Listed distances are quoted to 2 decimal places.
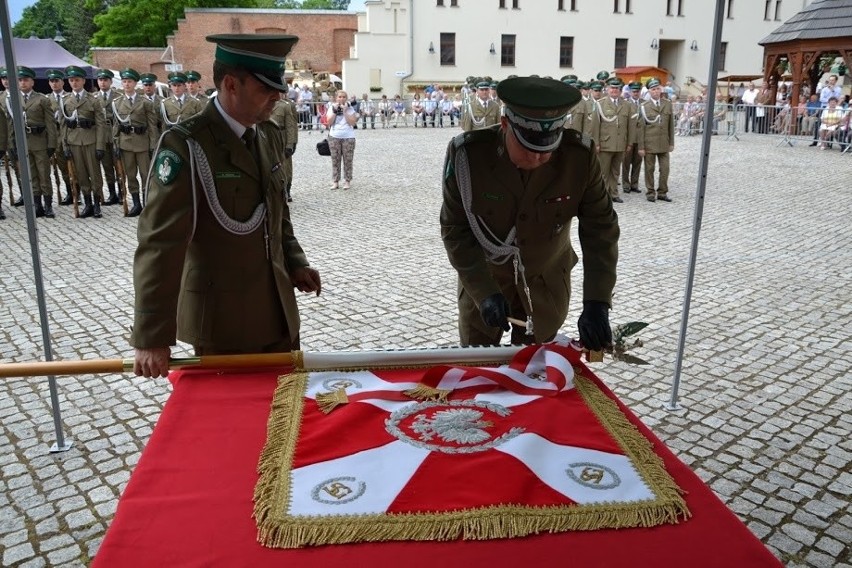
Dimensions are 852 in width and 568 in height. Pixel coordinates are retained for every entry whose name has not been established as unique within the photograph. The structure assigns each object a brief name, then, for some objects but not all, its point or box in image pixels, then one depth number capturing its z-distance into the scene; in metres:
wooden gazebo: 22.09
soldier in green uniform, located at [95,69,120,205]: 10.72
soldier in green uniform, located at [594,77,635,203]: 11.70
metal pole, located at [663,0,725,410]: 3.54
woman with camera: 11.89
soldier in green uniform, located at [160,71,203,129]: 10.52
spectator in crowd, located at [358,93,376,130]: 29.94
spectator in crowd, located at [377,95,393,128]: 30.63
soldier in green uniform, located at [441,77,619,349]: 2.71
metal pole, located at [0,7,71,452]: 3.09
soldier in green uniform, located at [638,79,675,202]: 11.80
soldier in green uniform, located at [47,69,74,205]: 10.60
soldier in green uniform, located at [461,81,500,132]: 14.76
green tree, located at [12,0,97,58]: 62.53
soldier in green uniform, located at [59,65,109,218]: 10.41
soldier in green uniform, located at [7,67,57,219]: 10.38
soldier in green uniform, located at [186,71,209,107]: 10.91
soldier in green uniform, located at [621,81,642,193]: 11.89
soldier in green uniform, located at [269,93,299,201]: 10.80
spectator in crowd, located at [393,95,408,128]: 31.54
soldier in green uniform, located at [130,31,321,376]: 2.34
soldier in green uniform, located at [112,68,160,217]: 10.41
